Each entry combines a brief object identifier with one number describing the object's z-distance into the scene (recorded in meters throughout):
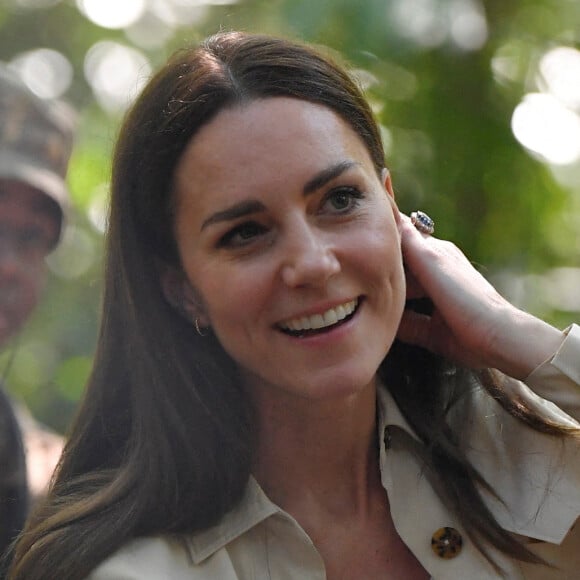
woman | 4.38
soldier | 5.28
